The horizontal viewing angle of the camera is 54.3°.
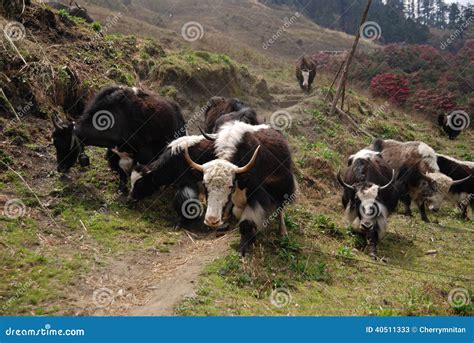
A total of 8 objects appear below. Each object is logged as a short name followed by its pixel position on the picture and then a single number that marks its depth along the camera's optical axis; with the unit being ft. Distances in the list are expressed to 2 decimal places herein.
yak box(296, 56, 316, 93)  69.00
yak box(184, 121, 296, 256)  18.44
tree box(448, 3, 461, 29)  204.85
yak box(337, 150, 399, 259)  23.53
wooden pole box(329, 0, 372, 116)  47.33
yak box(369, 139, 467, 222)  32.48
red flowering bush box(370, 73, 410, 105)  87.76
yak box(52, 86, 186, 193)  23.91
